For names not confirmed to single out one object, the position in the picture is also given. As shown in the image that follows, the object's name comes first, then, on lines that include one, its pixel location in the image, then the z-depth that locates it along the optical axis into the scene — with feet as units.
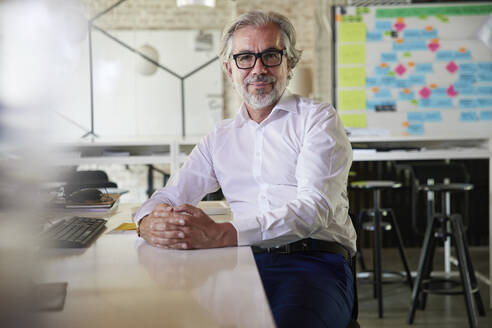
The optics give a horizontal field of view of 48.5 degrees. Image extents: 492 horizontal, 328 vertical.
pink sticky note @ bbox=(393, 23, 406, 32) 15.49
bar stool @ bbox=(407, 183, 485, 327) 8.70
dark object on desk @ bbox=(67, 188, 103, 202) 5.99
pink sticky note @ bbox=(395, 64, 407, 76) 15.58
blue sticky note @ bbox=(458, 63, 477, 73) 15.56
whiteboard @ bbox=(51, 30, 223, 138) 20.21
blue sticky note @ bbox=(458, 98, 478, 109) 15.61
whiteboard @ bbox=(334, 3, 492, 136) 15.40
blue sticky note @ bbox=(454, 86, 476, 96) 15.58
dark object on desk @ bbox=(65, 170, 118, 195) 6.77
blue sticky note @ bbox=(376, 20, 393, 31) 15.43
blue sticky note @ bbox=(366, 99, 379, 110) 15.47
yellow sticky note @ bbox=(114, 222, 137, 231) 4.73
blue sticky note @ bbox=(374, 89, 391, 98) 15.49
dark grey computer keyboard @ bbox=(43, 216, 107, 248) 3.75
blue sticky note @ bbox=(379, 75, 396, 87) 15.56
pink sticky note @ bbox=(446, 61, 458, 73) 15.58
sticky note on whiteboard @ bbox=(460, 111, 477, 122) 15.65
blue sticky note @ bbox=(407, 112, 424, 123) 15.67
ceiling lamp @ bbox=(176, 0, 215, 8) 11.59
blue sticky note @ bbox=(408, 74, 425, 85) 15.61
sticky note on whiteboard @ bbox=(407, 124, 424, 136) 15.65
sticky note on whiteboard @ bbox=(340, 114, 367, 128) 15.43
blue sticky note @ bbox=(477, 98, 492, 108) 15.62
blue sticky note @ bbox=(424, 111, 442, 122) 15.66
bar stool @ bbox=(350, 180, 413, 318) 9.78
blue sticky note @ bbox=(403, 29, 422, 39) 15.52
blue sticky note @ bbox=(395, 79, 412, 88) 15.61
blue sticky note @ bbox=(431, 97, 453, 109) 15.65
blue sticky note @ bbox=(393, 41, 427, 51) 15.56
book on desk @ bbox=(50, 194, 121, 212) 5.76
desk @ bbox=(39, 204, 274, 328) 2.14
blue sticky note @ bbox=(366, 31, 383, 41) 15.35
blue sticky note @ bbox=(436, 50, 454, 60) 15.56
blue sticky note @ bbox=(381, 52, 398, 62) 15.56
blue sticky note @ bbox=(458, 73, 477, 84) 15.57
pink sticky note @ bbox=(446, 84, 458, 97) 15.61
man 3.83
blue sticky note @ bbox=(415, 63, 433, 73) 15.61
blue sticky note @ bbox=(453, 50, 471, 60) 15.52
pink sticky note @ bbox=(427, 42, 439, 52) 15.56
